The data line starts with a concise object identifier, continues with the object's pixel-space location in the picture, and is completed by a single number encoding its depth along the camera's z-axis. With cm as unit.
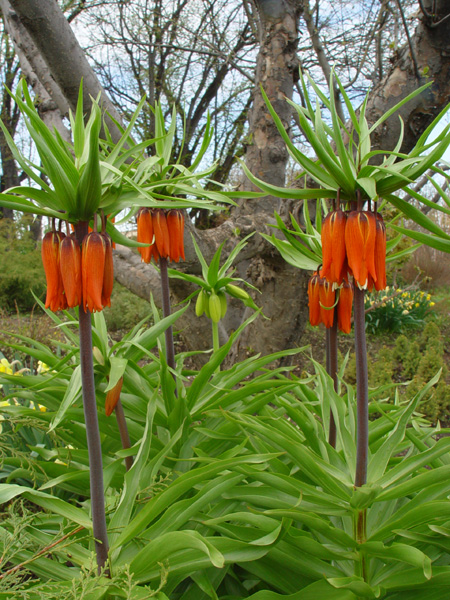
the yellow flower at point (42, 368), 246
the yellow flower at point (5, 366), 214
